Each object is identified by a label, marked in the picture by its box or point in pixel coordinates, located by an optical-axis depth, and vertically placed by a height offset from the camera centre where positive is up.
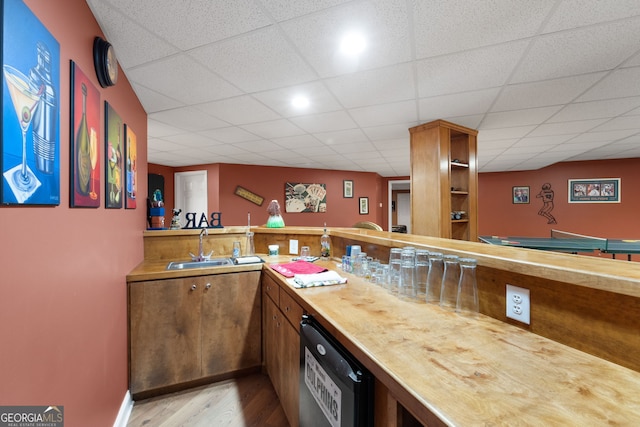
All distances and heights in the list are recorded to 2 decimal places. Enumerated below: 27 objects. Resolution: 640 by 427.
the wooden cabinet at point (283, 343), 1.40 -0.81
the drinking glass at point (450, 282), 1.13 -0.31
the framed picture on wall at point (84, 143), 1.04 +0.33
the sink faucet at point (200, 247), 2.31 -0.29
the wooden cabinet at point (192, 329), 1.81 -0.85
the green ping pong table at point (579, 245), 3.09 -0.42
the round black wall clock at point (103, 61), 1.30 +0.81
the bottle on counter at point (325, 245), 2.37 -0.29
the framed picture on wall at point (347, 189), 6.69 +0.65
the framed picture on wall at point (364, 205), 6.96 +0.23
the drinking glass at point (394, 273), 1.36 -0.32
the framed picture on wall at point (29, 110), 0.68 +0.32
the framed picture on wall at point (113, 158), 1.42 +0.34
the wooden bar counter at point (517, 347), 0.56 -0.42
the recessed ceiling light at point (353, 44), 1.52 +1.05
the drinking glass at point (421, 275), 1.26 -0.31
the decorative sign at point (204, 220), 2.56 -0.06
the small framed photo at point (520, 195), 6.23 +0.42
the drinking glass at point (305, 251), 2.37 -0.34
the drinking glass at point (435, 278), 1.20 -0.31
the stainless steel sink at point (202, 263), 2.19 -0.42
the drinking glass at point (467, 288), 1.05 -0.32
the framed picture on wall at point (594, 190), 5.28 +0.44
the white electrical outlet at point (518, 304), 0.91 -0.33
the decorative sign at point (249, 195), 5.50 +0.43
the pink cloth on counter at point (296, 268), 1.75 -0.39
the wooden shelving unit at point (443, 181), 3.01 +0.41
